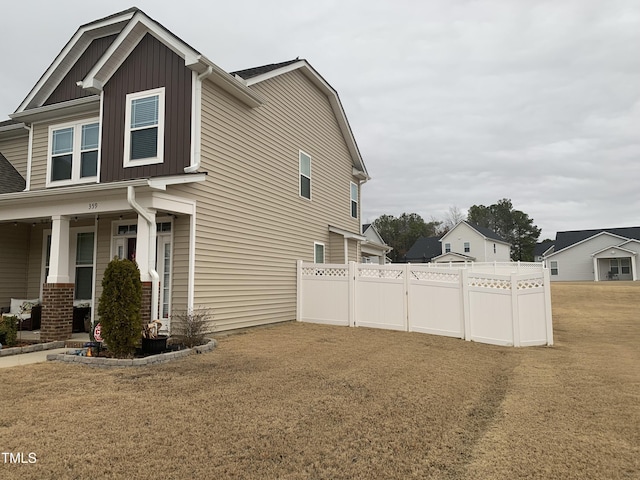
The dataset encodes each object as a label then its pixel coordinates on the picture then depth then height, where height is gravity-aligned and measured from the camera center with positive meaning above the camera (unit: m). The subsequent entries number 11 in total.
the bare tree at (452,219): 73.62 +9.23
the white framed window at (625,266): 38.61 +0.42
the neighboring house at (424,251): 52.03 +2.61
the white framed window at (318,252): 14.48 +0.69
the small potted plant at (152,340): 6.95 -1.12
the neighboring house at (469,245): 46.31 +2.99
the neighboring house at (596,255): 38.06 +1.50
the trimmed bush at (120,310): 6.52 -0.58
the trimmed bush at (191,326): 7.82 -1.08
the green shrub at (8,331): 8.01 -1.12
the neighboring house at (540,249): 52.49 +2.84
